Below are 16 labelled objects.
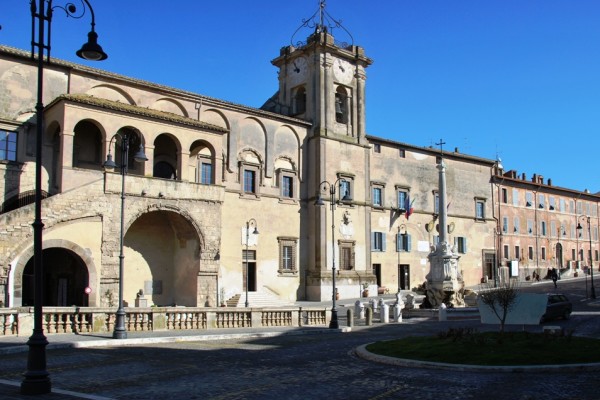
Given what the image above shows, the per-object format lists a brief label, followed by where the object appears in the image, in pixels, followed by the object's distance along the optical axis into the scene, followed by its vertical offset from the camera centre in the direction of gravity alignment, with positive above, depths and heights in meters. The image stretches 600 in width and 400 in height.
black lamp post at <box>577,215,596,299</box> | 42.54 -1.86
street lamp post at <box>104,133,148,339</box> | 18.17 -1.05
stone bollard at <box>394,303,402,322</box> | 29.62 -2.18
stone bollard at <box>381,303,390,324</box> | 29.34 -2.16
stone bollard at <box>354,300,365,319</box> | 30.73 -2.16
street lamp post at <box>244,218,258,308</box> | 34.94 +2.33
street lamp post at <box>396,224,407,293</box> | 48.03 +1.99
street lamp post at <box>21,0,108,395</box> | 9.29 -0.19
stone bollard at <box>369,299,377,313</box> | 33.44 -2.05
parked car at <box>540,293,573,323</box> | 28.02 -1.90
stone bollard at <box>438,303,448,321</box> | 29.69 -2.20
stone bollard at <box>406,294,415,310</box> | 34.18 -1.92
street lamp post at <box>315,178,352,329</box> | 24.20 -2.04
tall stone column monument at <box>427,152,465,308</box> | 33.72 -0.35
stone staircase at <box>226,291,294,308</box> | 36.03 -1.91
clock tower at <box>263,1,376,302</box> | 41.47 +7.85
